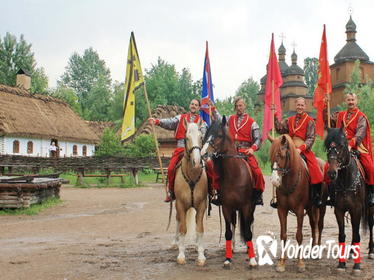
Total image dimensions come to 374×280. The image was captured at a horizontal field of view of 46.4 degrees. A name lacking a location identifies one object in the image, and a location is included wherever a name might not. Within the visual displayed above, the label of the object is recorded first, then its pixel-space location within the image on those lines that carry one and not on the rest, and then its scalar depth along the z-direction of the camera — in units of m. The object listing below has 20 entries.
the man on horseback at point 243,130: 7.63
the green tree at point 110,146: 33.81
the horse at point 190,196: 7.09
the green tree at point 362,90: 42.90
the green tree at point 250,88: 98.44
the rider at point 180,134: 7.75
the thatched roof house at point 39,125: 34.16
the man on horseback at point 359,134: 7.04
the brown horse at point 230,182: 6.82
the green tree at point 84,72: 89.69
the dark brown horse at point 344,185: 6.43
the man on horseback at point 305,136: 7.11
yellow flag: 9.19
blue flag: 8.87
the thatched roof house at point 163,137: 40.91
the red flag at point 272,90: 8.46
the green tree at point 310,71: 99.78
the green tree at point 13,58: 52.62
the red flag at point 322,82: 8.48
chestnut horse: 6.43
